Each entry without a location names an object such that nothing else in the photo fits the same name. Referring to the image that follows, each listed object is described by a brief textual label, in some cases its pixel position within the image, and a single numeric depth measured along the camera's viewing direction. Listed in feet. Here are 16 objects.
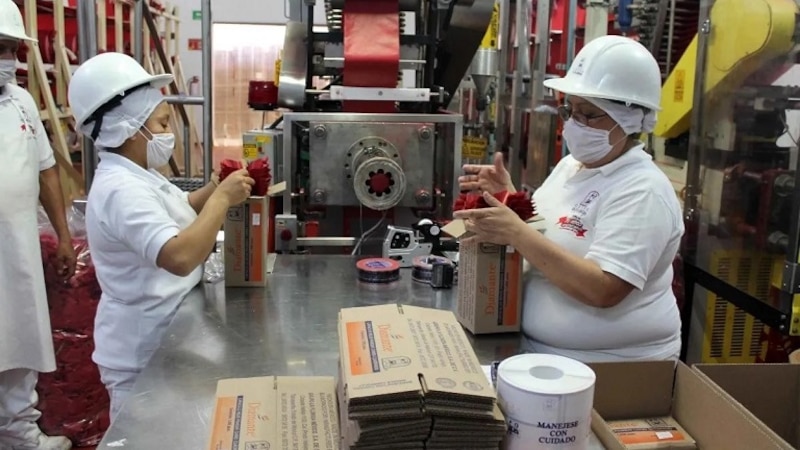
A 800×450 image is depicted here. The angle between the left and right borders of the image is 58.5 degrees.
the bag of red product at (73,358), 9.44
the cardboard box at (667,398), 4.30
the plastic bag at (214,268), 7.53
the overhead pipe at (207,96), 8.73
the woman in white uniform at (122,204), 6.05
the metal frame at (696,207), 8.19
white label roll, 3.14
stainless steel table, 4.57
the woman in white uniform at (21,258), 8.48
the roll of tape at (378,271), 7.75
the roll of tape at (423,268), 7.74
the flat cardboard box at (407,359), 3.22
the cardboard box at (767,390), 4.86
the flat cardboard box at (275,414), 3.69
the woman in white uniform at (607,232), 5.14
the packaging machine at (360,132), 8.94
